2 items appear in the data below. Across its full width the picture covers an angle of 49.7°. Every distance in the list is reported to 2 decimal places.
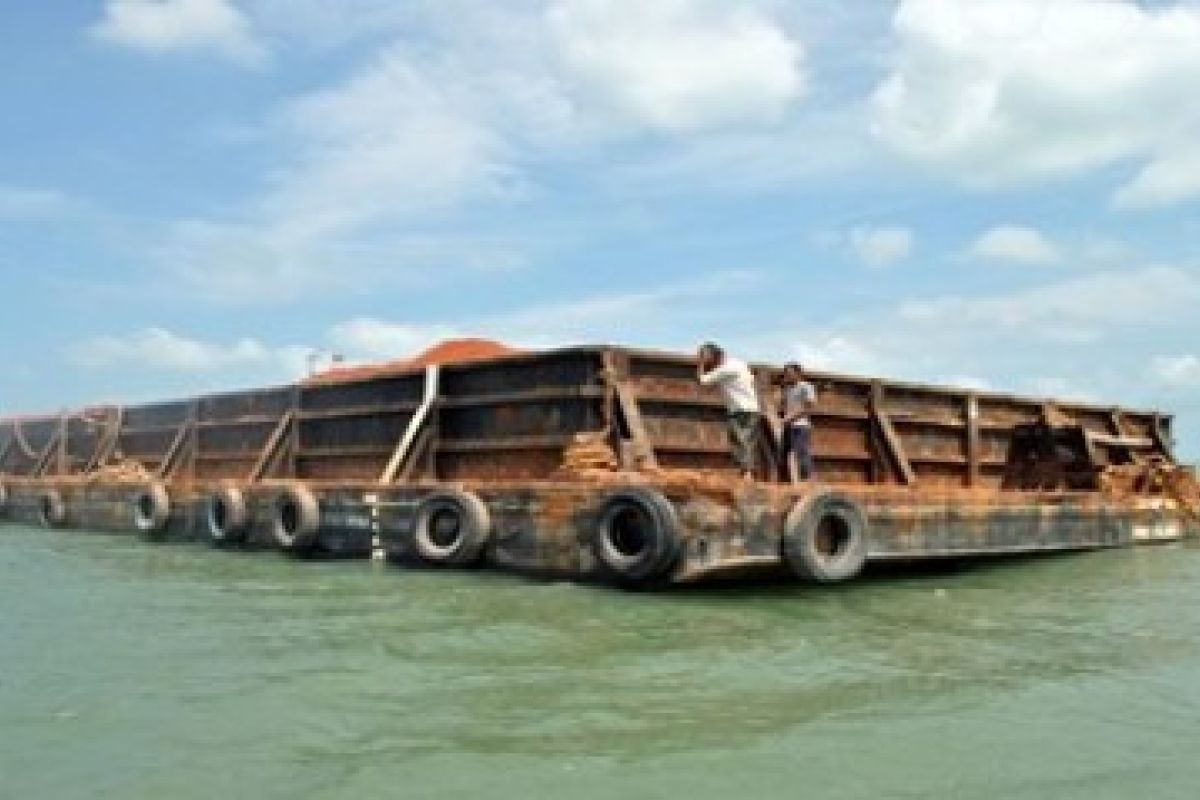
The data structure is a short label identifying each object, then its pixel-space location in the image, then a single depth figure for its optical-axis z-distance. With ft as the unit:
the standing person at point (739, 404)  37.81
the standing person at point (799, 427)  40.70
